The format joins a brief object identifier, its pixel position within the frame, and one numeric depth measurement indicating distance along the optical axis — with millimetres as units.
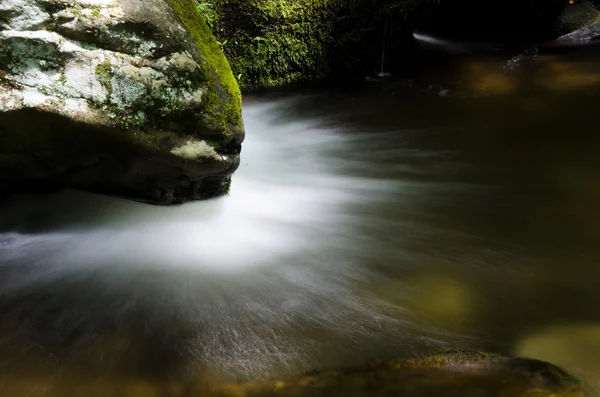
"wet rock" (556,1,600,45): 10148
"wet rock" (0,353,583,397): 1982
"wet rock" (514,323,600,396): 2107
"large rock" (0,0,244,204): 2623
